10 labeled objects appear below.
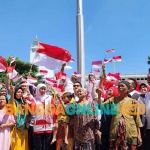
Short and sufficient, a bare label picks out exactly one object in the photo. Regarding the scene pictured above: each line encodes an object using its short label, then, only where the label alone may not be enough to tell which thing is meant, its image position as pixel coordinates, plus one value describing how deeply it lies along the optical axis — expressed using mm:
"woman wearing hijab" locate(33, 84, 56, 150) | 4492
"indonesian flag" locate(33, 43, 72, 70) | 6359
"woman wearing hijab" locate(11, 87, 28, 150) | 4369
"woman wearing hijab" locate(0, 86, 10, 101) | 4402
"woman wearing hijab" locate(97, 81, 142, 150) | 3539
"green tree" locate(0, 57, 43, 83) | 20697
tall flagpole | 8633
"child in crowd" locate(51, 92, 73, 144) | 4105
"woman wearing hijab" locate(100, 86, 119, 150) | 4266
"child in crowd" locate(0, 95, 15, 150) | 4250
